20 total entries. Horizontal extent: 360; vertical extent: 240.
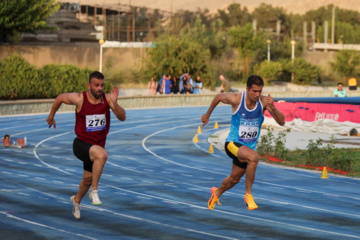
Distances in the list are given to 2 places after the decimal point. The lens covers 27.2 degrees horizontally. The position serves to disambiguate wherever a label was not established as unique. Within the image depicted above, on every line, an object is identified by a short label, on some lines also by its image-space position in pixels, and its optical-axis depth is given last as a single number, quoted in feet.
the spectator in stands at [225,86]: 132.16
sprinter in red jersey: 32.01
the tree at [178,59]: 173.88
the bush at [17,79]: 131.03
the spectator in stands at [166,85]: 148.15
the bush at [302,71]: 214.90
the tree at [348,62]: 234.17
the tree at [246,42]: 226.38
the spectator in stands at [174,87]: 155.84
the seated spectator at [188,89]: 153.58
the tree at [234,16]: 556.10
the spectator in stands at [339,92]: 115.79
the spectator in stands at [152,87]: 148.59
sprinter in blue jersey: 33.37
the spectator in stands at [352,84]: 154.81
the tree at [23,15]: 152.56
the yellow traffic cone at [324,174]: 53.31
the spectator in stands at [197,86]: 154.71
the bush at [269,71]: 209.05
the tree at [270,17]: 515.91
